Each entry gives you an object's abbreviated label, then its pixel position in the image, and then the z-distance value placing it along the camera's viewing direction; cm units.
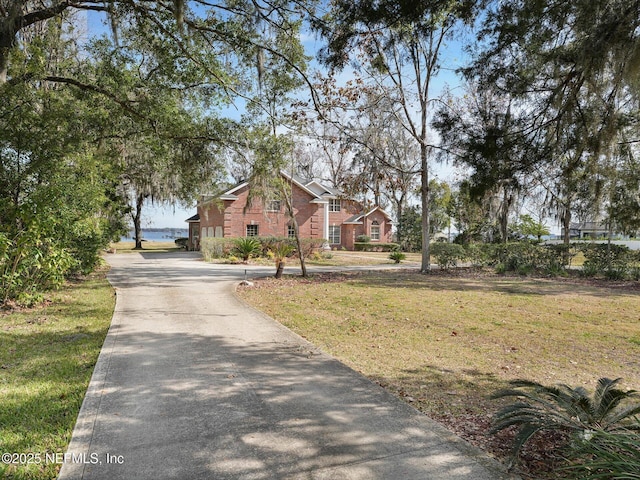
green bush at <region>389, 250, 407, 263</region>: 2234
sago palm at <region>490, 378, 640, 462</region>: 274
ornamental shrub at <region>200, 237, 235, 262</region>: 2270
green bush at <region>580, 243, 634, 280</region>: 1509
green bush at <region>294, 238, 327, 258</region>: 2514
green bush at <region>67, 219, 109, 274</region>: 1069
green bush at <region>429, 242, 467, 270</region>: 1753
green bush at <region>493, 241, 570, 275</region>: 1666
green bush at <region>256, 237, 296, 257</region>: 2445
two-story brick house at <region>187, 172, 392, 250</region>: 2706
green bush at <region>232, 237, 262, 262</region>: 2192
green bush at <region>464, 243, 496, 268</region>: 1811
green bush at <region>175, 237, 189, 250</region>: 3891
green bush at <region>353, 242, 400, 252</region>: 3519
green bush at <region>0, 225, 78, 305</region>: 711
